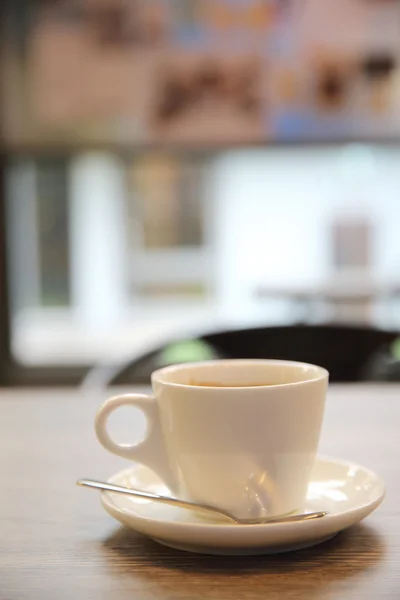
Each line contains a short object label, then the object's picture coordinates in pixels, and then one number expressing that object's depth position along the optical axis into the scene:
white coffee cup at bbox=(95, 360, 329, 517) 0.63
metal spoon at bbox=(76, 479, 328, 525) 0.62
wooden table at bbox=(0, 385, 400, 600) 0.57
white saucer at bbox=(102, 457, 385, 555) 0.59
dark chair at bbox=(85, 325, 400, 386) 1.58
